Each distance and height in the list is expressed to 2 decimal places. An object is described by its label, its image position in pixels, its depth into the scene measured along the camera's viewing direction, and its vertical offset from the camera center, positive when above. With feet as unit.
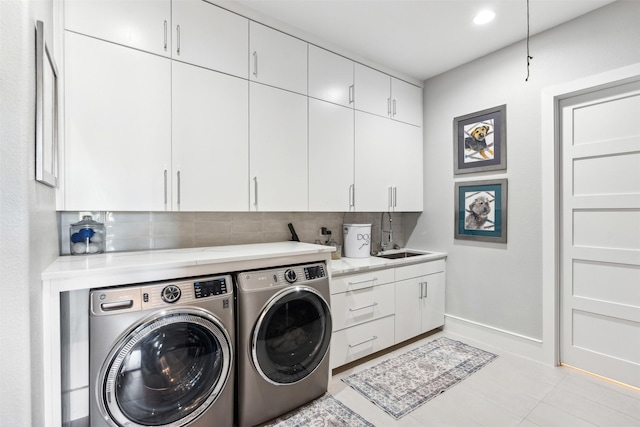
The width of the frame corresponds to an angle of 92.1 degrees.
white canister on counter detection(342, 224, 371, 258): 9.35 -0.86
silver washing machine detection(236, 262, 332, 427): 5.70 -2.52
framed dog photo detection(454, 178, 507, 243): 9.07 +0.04
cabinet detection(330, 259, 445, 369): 7.68 -2.68
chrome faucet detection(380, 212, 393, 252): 11.17 -0.81
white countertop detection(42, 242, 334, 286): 4.47 -0.81
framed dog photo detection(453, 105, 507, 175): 9.06 +2.18
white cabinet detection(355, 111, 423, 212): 9.29 +1.51
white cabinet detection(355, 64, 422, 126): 9.23 +3.73
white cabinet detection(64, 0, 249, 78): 5.37 +3.55
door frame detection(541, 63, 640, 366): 8.02 -0.31
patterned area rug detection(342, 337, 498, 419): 6.76 -4.08
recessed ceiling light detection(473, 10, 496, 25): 7.26 +4.68
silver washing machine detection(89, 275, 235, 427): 4.48 -2.24
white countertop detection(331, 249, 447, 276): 7.68 -1.40
